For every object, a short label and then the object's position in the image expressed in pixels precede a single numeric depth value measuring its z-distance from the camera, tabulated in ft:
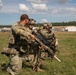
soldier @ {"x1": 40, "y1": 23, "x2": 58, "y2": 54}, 24.97
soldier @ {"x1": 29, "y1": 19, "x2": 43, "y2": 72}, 20.50
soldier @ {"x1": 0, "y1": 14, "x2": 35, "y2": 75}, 18.77
